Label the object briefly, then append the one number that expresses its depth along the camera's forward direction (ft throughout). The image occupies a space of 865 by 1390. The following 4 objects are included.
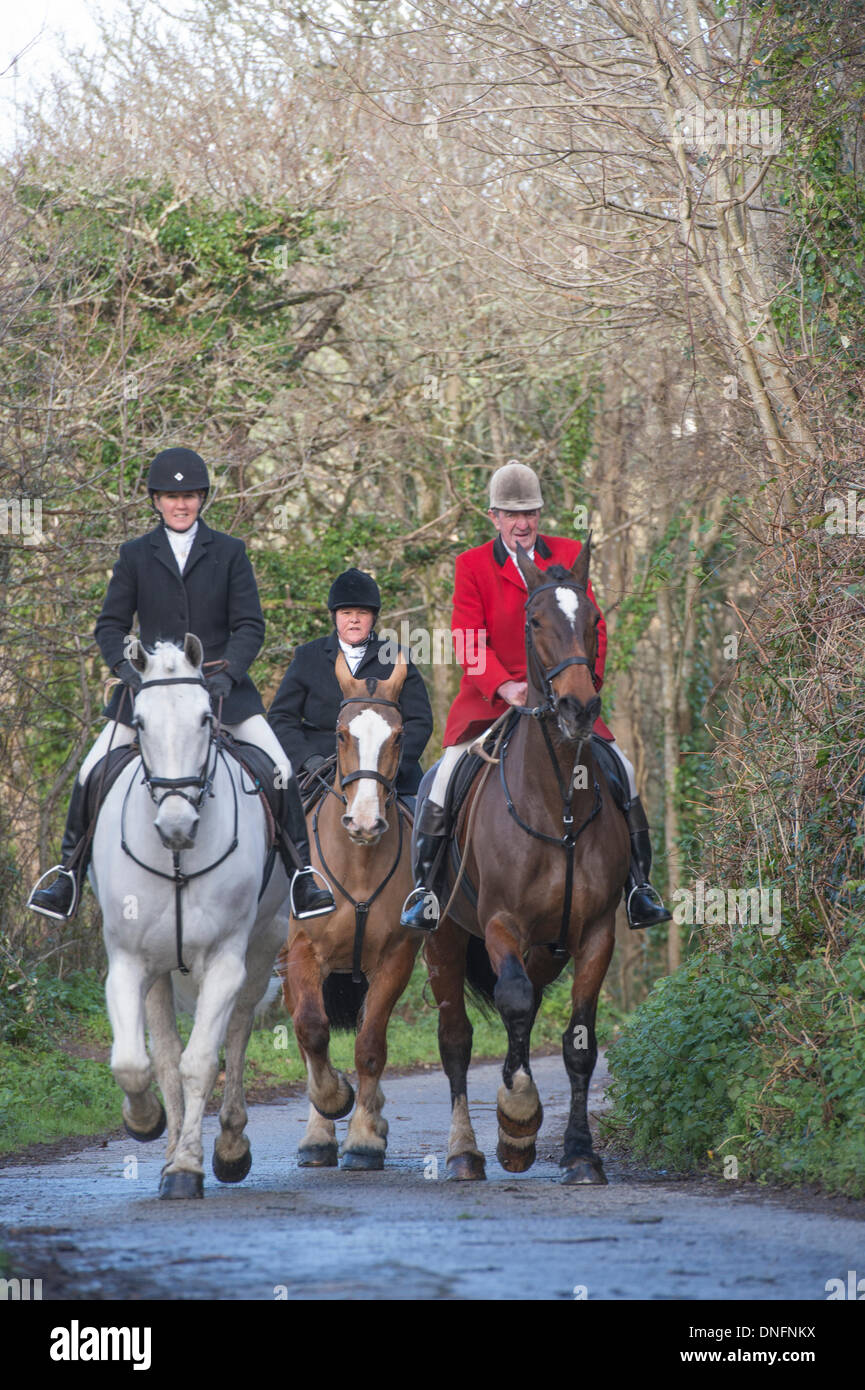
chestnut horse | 59.67
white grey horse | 47.83
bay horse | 51.60
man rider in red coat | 60.03
